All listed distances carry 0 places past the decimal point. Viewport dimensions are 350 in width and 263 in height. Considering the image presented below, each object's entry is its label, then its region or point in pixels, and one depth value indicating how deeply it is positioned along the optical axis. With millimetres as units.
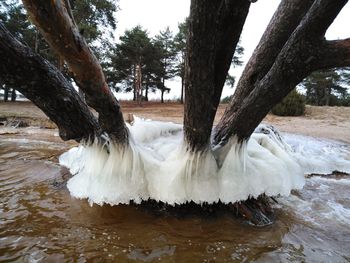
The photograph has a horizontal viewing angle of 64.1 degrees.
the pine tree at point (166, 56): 22103
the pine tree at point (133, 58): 19578
